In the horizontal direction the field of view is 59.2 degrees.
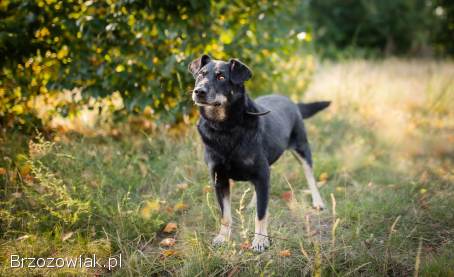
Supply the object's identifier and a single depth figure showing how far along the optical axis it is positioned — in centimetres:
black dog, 342
